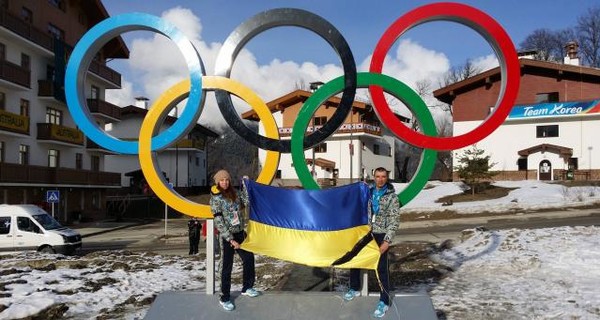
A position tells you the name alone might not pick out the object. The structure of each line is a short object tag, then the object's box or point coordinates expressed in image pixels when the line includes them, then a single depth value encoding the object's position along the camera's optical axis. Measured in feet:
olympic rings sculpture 30.27
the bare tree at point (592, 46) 208.33
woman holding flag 25.16
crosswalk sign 99.40
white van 63.72
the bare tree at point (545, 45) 228.63
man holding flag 24.80
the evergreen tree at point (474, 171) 125.49
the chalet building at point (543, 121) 146.82
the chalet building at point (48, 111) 111.24
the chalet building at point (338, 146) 177.06
